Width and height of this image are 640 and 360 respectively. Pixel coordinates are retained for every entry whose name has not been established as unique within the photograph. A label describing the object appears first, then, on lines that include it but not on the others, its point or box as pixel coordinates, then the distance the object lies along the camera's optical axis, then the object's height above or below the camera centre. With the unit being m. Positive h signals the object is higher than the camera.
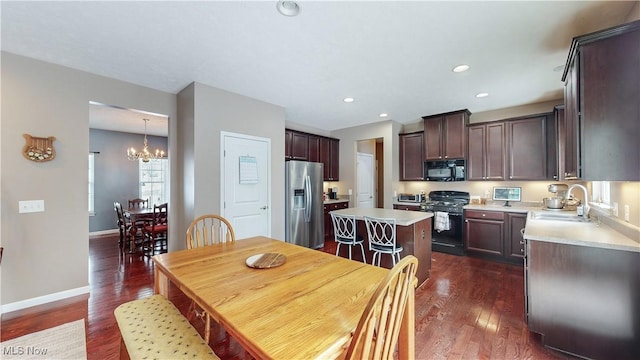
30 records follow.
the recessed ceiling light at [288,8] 1.70 +1.26
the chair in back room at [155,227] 4.21 -0.81
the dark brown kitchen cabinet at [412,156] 4.89 +0.51
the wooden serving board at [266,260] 1.48 -0.51
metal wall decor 2.48 +0.37
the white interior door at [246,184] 3.34 -0.03
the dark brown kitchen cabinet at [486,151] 4.02 +0.50
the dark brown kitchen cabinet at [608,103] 1.54 +0.52
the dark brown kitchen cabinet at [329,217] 5.22 -0.78
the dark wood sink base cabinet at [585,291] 1.59 -0.80
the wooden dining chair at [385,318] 0.77 -0.48
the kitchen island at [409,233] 2.82 -0.65
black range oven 4.11 -0.73
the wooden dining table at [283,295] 0.80 -0.53
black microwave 4.43 +0.20
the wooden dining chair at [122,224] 4.36 -0.76
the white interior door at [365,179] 5.72 +0.05
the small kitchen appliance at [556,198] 3.31 -0.26
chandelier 5.28 +0.64
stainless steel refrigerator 4.30 -0.43
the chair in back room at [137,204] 5.52 -0.50
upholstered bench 1.11 -0.78
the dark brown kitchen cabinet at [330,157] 5.47 +0.57
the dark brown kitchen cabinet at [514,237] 3.56 -0.86
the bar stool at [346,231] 3.05 -0.65
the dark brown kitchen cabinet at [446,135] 4.31 +0.85
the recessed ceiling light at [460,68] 2.62 +1.25
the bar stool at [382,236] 2.72 -0.66
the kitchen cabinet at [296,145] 4.73 +0.73
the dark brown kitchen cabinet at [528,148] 3.68 +0.51
